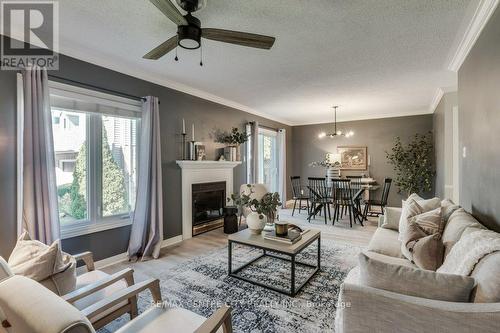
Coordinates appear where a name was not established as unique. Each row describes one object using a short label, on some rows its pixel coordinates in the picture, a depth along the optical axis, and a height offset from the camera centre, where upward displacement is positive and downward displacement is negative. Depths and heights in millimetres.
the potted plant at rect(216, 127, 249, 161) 5047 +526
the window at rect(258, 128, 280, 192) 6631 +220
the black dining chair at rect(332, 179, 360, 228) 5043 -583
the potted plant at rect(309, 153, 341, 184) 6947 +95
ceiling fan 1742 +1008
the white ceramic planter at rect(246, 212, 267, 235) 2801 -644
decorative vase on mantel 5062 +288
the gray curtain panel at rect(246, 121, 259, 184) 5742 +300
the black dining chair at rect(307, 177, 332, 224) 5359 -619
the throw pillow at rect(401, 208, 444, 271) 1838 -597
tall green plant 5773 +65
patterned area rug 1979 -1237
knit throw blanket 1297 -493
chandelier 5754 +1032
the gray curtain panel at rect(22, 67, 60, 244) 2342 +49
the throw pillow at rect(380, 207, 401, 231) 3025 -658
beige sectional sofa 958 -600
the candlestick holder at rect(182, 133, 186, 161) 4137 +356
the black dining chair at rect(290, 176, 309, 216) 5981 -558
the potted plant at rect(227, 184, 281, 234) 2807 -500
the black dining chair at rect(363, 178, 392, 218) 5289 -785
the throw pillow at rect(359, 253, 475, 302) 1097 -543
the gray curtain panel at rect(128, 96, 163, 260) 3338 -367
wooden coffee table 2334 -797
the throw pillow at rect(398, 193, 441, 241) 2525 -445
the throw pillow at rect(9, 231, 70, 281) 1466 -580
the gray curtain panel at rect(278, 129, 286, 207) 7027 +44
